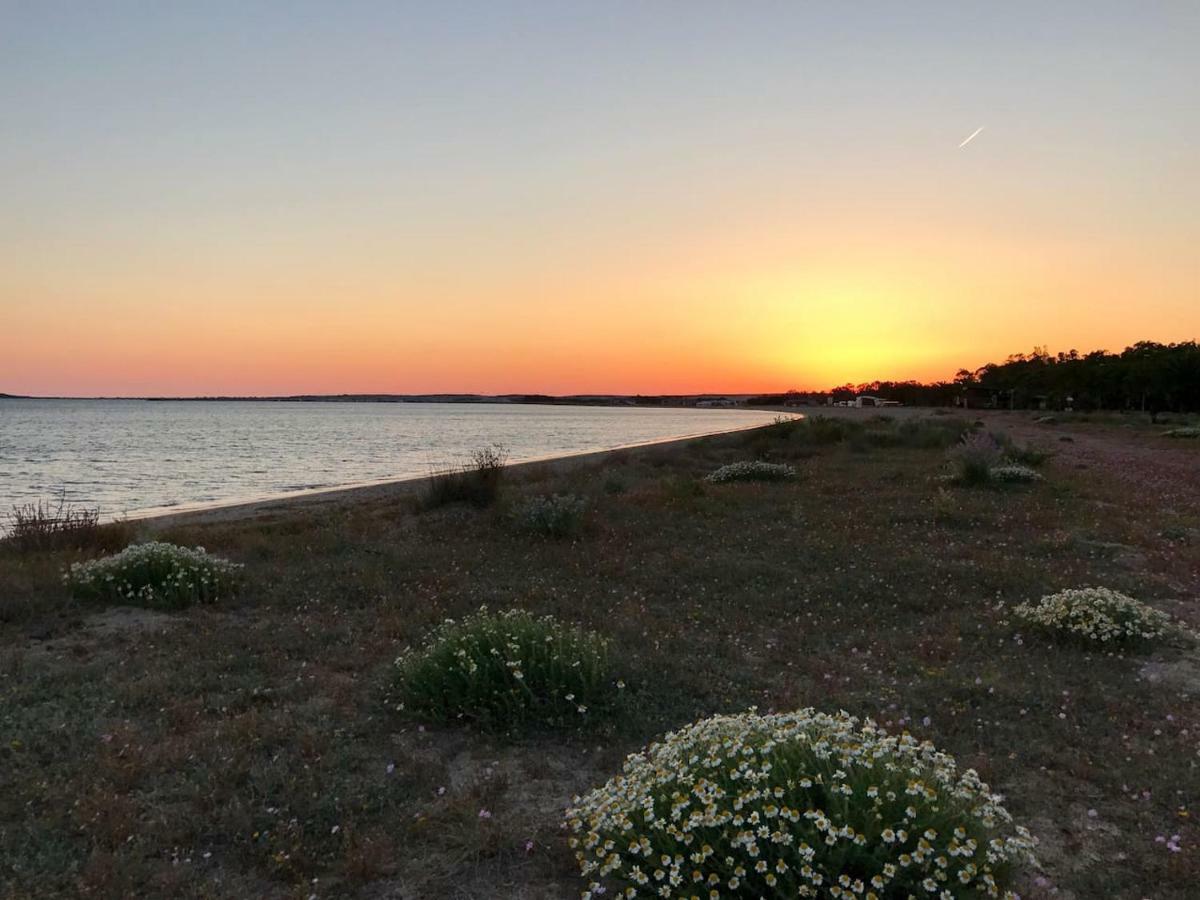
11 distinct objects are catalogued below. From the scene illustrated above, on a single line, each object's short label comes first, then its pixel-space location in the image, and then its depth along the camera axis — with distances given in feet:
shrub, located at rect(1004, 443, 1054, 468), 77.87
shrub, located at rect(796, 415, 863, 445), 111.75
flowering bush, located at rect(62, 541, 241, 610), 28.55
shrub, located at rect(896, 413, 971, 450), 109.60
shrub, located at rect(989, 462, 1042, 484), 60.54
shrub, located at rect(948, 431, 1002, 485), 60.59
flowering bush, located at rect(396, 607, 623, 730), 18.33
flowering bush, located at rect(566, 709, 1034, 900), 10.28
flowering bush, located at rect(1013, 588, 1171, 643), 23.22
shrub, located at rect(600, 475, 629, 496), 62.85
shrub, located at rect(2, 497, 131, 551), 36.63
